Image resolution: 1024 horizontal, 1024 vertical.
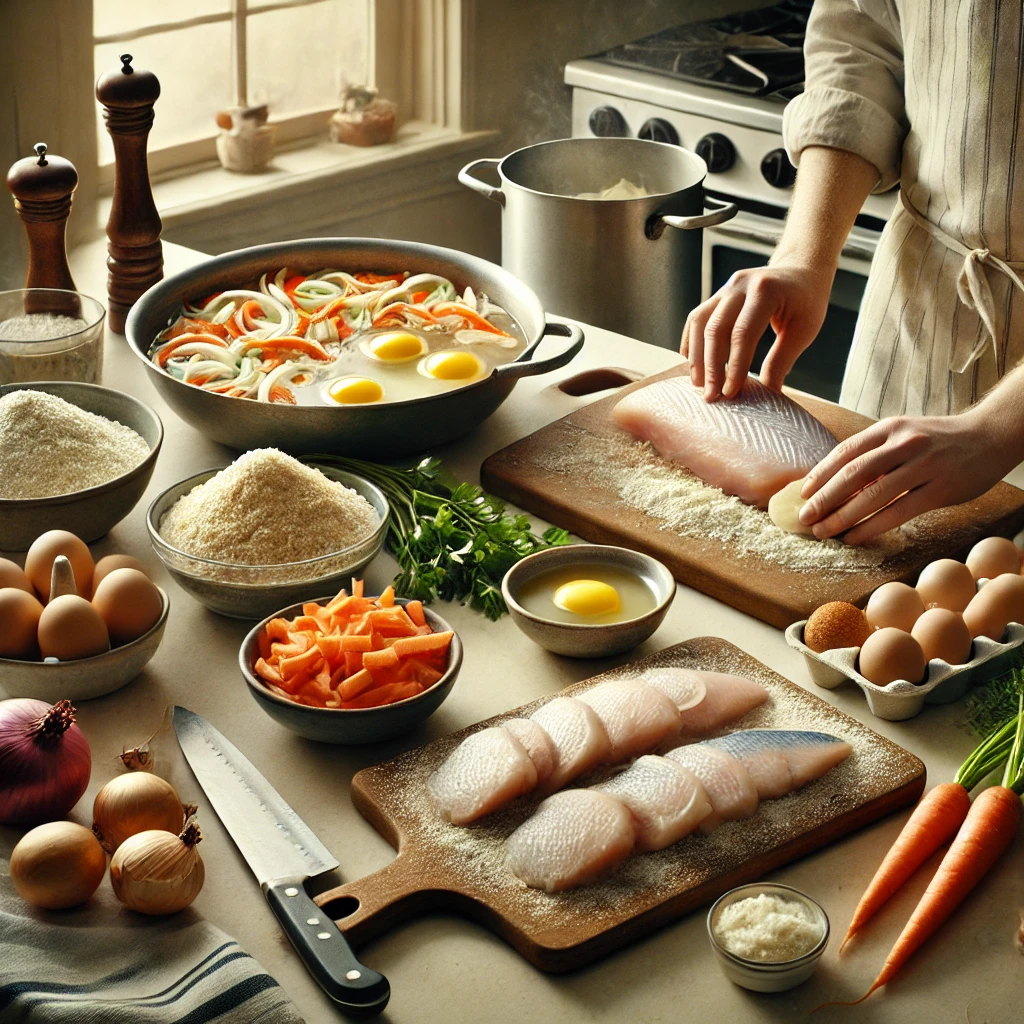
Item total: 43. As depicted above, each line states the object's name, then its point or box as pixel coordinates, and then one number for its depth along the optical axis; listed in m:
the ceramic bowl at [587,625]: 1.38
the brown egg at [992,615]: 1.36
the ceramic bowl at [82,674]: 1.25
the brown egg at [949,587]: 1.41
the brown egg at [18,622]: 1.26
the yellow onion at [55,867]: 1.02
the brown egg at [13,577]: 1.32
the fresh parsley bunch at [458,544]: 1.52
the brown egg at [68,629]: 1.26
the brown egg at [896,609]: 1.37
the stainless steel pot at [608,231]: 2.38
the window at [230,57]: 3.25
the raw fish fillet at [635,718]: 1.21
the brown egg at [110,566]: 1.38
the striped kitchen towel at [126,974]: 0.93
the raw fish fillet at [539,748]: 1.17
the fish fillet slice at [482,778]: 1.13
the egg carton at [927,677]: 1.30
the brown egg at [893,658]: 1.29
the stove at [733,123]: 3.17
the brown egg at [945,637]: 1.32
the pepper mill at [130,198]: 2.04
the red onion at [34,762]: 1.10
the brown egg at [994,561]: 1.47
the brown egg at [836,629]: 1.36
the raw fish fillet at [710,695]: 1.26
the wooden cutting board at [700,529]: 1.52
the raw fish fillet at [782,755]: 1.16
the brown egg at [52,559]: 1.35
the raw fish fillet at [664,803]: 1.10
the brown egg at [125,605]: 1.30
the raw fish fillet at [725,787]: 1.13
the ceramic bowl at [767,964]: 0.97
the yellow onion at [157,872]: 1.02
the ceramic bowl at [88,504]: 1.50
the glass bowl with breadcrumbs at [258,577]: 1.40
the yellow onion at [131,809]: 1.07
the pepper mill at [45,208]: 1.93
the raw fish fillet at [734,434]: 1.74
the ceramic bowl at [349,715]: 1.21
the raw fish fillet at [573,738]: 1.18
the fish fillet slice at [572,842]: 1.07
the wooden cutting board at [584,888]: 1.04
